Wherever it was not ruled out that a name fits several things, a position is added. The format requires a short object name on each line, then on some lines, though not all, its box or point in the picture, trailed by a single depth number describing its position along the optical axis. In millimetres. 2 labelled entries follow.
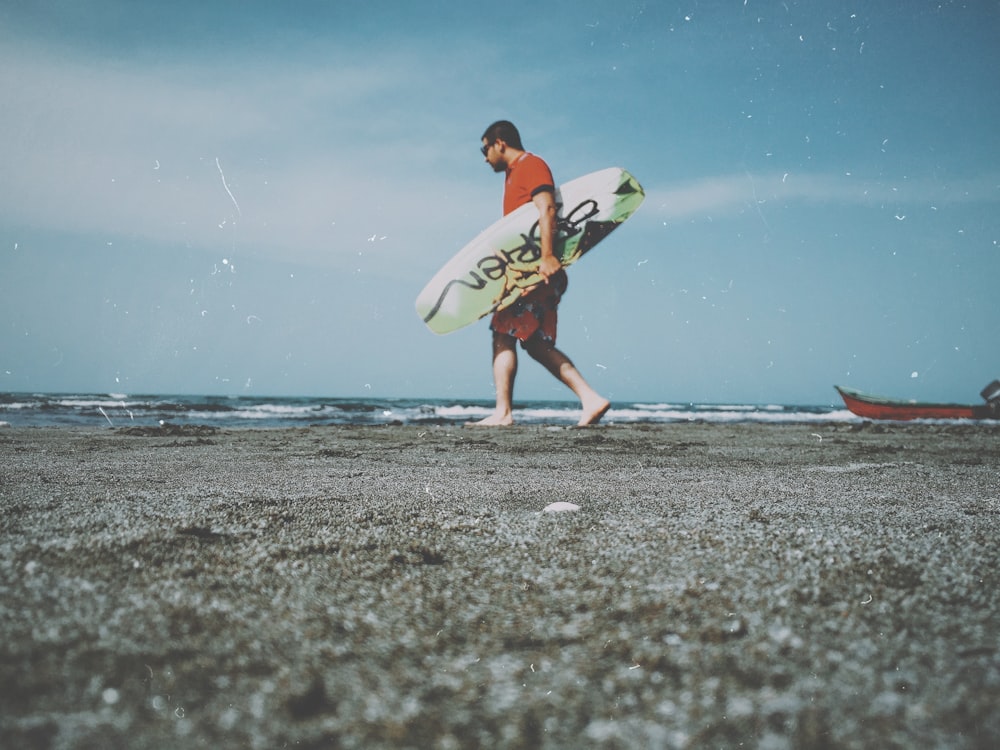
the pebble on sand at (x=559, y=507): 1386
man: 4598
